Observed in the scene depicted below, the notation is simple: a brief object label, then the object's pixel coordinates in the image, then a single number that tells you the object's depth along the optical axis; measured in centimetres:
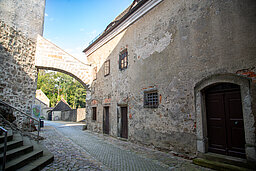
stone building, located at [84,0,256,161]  440
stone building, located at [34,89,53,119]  3622
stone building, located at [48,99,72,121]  2906
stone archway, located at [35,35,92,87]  1080
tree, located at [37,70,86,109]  3775
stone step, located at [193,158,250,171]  403
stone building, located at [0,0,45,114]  845
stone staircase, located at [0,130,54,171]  381
